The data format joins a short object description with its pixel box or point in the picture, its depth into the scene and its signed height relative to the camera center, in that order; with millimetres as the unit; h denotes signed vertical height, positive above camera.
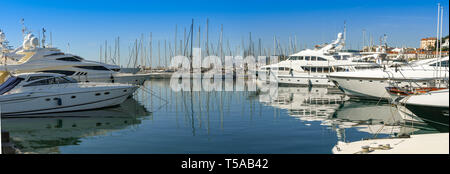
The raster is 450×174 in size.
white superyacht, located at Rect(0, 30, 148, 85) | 30609 +1154
